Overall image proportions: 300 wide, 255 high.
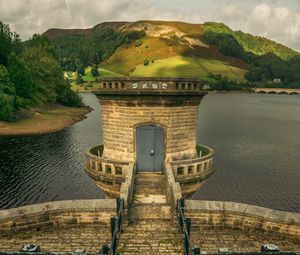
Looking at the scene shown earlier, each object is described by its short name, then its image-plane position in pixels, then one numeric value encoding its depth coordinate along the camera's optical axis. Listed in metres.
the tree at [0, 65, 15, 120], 45.94
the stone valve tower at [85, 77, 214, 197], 14.46
